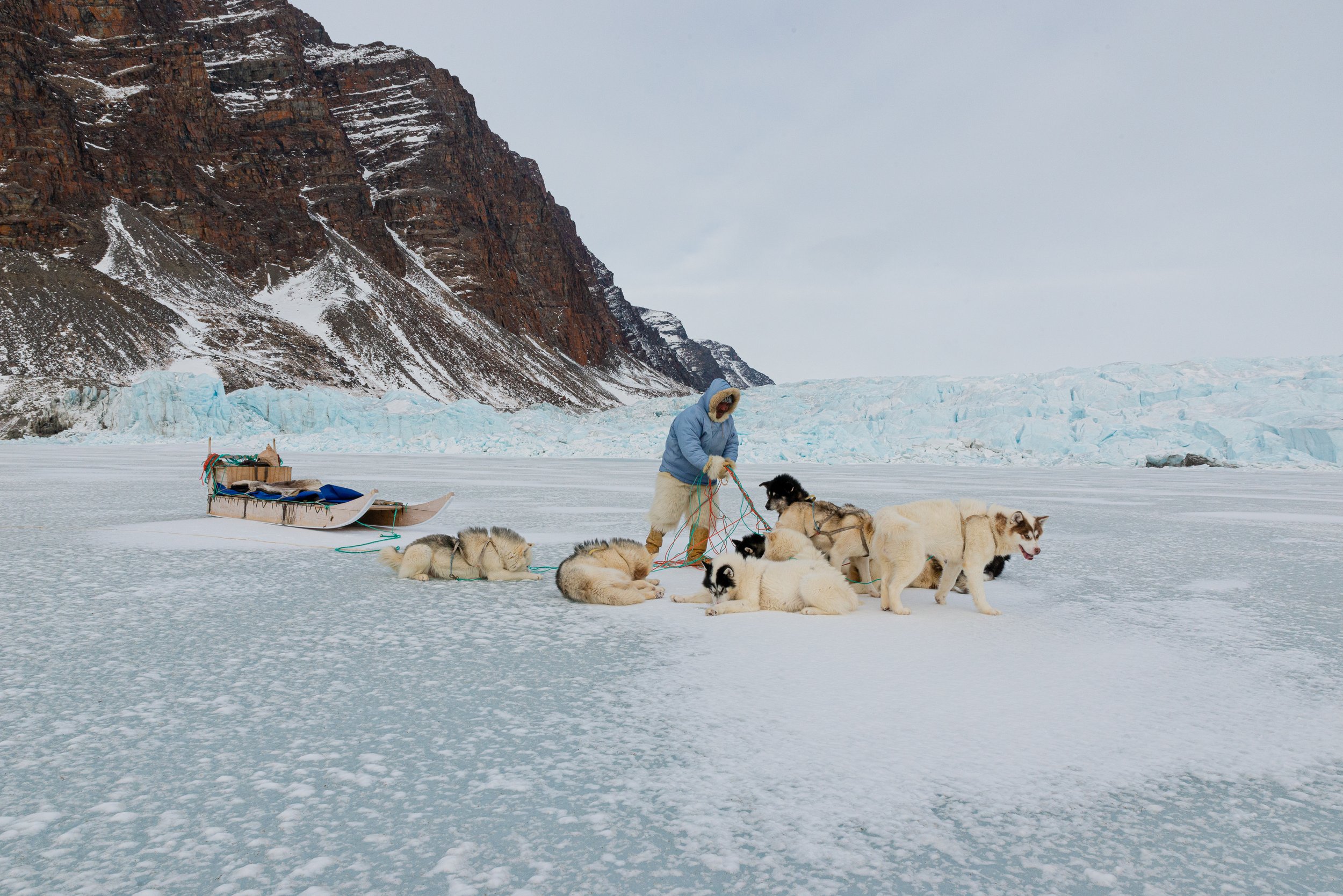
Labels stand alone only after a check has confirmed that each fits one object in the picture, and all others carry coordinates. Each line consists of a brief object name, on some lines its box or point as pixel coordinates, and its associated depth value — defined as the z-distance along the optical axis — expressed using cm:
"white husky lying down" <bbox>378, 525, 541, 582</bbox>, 497
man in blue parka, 561
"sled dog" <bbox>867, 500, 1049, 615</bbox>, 418
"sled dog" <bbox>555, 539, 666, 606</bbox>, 440
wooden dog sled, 704
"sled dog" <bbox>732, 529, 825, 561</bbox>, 482
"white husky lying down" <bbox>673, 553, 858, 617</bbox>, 419
